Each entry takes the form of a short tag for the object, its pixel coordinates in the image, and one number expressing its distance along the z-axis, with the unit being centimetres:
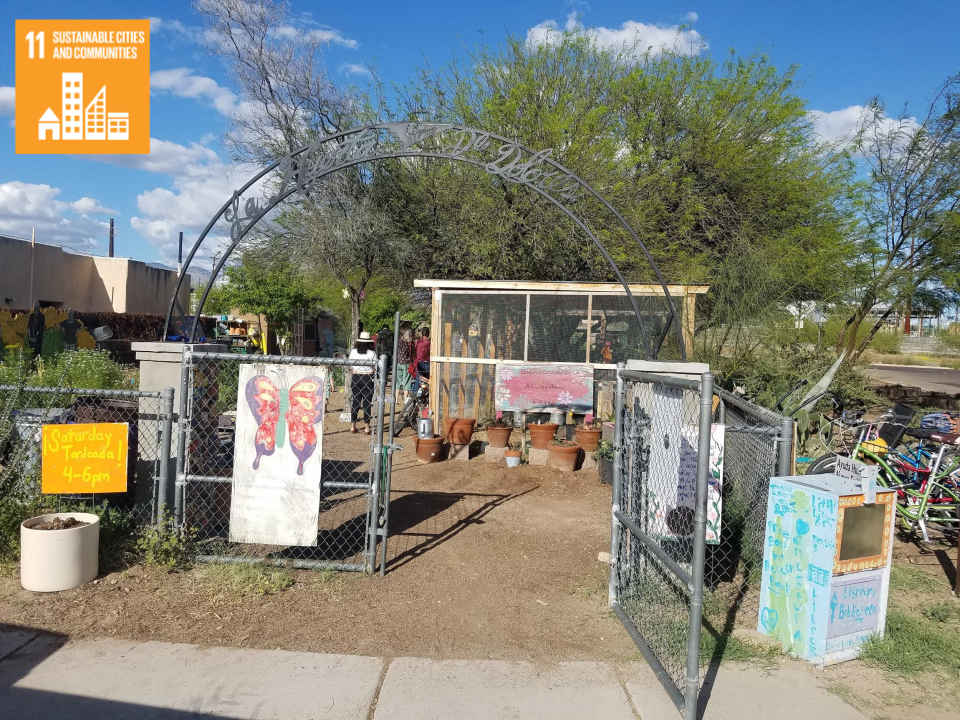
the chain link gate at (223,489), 514
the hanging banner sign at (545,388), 1062
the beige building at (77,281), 2839
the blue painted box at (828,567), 403
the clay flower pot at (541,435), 998
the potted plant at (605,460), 873
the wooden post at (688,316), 1064
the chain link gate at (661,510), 441
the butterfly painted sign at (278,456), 508
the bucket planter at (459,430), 1023
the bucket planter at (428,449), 968
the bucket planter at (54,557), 467
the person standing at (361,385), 1155
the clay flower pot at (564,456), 934
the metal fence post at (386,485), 523
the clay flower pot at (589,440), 980
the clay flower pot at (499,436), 1006
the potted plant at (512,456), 962
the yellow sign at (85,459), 510
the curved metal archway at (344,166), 761
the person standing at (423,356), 1237
